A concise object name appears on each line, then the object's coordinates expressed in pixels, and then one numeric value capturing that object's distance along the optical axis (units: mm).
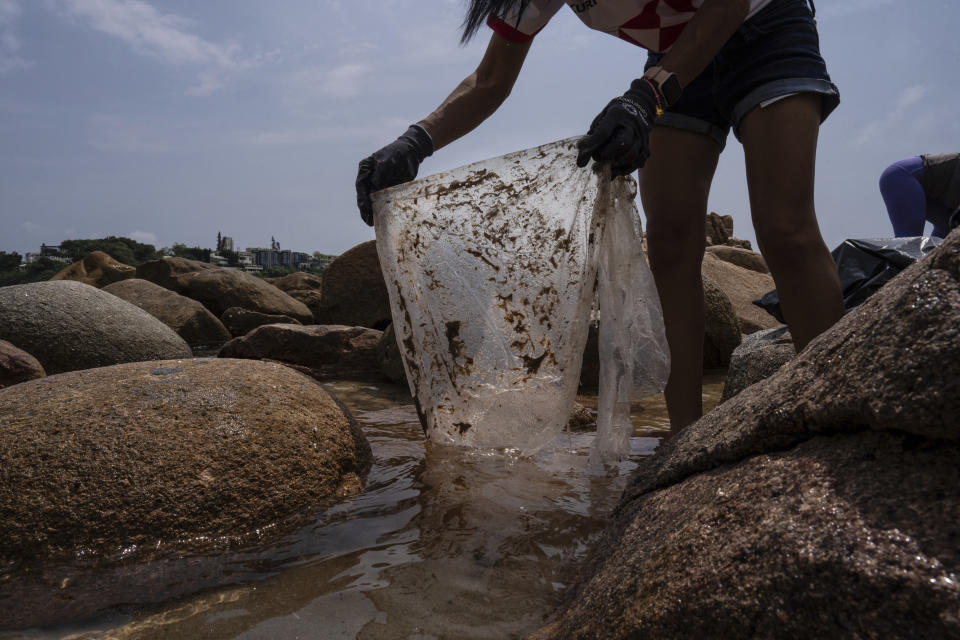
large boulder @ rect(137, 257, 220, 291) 13773
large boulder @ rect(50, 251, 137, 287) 15945
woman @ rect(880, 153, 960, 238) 4496
